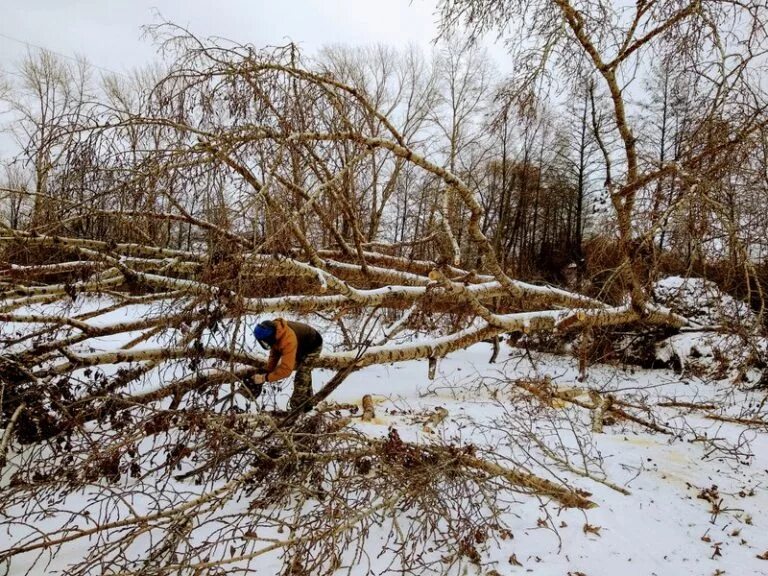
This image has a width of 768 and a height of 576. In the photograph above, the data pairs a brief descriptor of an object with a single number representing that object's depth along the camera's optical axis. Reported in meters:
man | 4.11
